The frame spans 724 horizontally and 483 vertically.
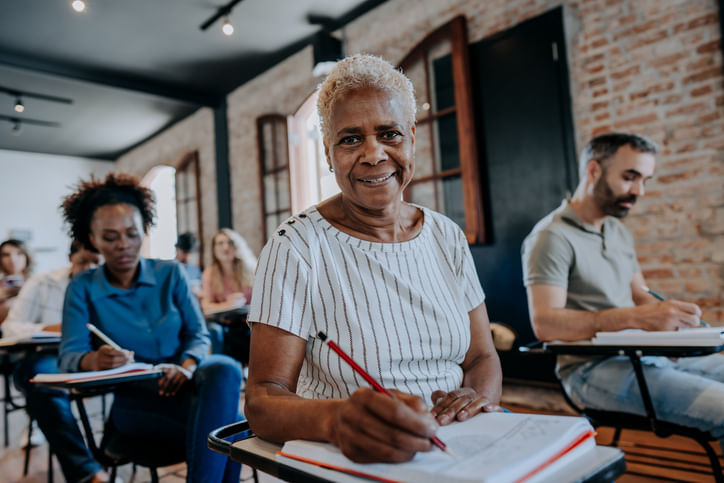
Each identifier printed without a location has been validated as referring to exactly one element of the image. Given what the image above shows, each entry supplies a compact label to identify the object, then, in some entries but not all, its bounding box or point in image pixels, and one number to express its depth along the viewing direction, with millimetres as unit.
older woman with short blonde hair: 989
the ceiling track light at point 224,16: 4574
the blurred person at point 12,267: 4379
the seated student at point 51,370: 2039
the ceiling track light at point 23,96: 6320
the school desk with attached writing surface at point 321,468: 648
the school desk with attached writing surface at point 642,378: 1500
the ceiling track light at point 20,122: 7367
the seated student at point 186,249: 5883
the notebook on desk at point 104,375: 1500
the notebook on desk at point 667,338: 1432
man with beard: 1688
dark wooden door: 3412
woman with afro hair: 1677
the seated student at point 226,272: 4754
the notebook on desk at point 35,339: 2518
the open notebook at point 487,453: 611
